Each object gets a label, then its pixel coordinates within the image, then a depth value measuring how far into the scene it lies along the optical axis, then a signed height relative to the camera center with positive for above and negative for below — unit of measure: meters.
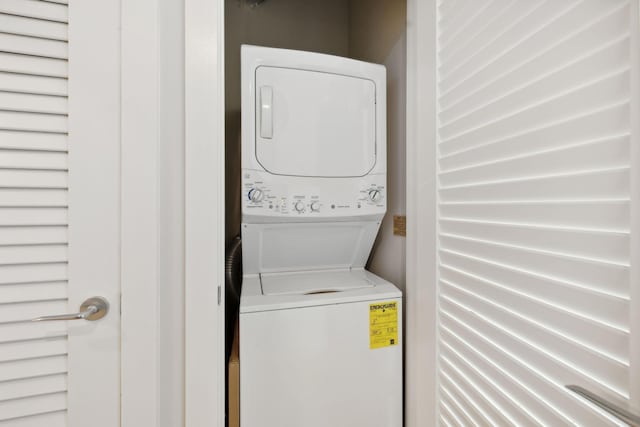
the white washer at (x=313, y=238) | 1.06 -0.10
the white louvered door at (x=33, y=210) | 0.73 +0.03
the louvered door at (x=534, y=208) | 0.52 +0.02
